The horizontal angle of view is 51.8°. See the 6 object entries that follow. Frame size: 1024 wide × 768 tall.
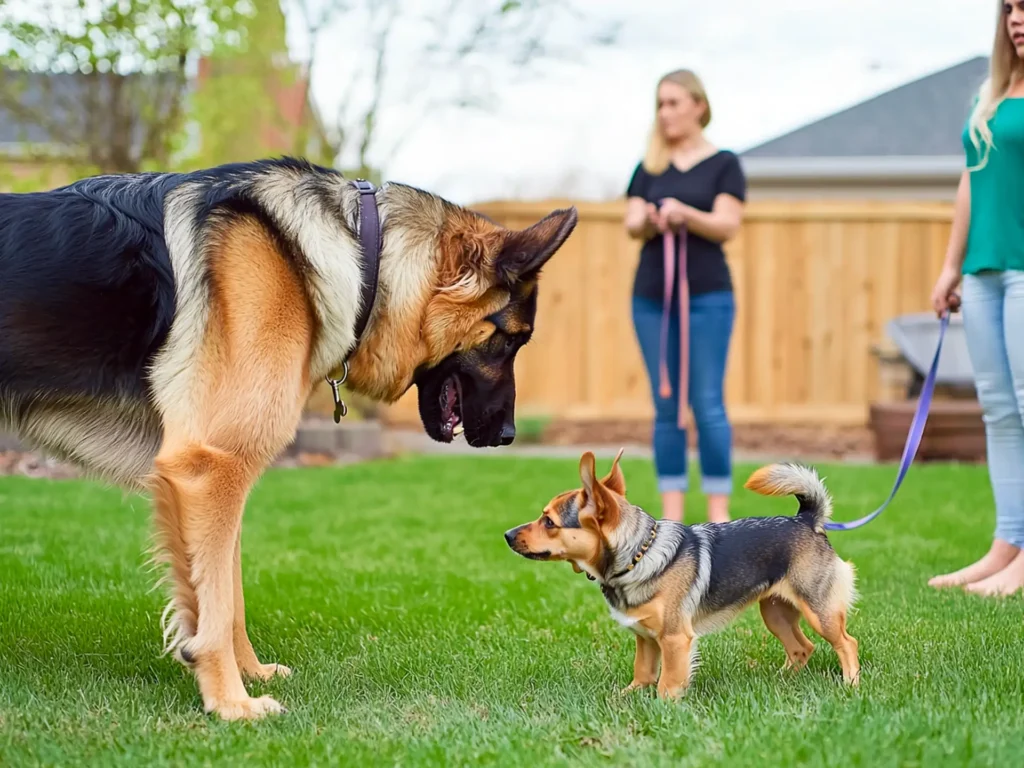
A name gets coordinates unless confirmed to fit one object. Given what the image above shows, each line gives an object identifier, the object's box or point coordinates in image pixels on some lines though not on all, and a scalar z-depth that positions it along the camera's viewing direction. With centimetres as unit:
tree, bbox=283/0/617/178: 984
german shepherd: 288
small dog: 305
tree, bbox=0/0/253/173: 834
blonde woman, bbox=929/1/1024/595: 427
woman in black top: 547
